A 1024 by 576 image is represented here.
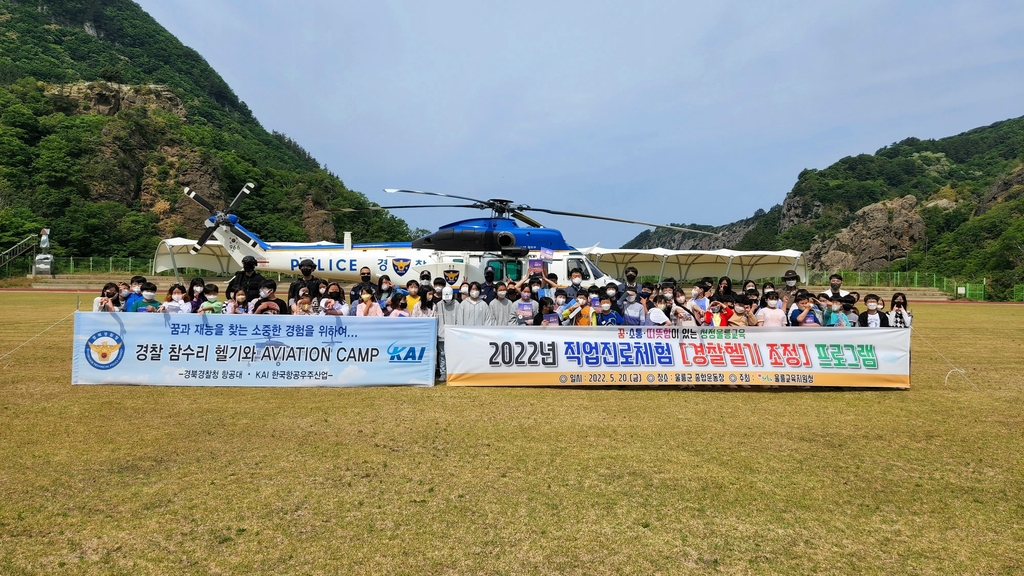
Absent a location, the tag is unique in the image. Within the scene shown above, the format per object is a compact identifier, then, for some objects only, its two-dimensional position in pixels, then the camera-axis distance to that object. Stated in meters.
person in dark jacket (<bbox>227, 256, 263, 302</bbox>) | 9.72
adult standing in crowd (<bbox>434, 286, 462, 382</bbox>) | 9.34
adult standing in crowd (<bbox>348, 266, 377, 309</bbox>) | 9.51
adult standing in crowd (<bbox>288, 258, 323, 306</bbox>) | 10.21
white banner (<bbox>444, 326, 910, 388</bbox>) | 8.41
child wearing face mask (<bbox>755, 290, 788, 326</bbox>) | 8.91
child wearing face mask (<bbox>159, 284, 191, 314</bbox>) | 8.96
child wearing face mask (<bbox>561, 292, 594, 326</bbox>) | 9.18
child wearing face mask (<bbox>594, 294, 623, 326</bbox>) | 8.85
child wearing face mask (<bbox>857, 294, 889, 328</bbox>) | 8.89
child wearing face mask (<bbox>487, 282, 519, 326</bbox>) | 9.43
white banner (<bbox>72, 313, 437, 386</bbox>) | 8.09
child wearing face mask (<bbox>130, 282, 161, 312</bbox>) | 8.99
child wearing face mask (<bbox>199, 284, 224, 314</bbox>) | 8.91
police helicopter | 13.96
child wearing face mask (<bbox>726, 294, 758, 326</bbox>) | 9.02
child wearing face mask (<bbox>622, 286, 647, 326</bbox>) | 9.20
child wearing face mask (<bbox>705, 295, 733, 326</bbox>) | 9.16
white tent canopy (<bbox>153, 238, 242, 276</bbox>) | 21.09
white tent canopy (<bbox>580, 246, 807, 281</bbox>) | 27.27
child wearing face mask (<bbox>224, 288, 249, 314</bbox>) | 8.73
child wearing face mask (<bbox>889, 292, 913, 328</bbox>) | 9.02
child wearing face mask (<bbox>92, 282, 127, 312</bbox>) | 9.14
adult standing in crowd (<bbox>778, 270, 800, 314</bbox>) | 9.84
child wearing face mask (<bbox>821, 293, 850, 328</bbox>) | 8.96
